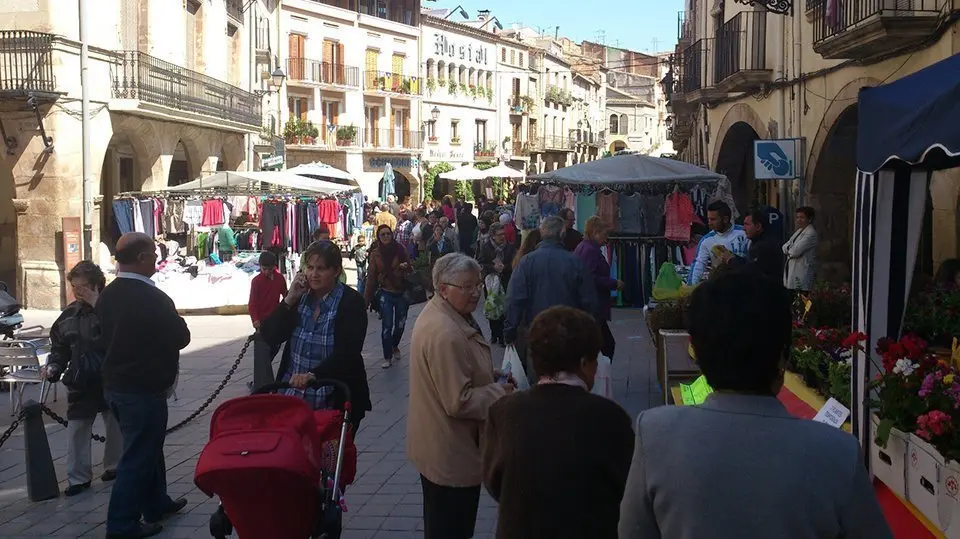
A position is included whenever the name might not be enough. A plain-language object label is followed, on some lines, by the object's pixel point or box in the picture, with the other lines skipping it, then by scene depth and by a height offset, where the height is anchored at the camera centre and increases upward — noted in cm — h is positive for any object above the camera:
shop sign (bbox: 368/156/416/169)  4962 +200
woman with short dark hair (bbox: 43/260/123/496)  695 -107
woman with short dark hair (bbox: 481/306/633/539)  321 -78
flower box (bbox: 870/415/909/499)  423 -108
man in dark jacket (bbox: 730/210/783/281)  806 -42
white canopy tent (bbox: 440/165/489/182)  3625 +103
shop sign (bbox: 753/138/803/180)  1434 +63
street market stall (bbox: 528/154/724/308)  1557 +0
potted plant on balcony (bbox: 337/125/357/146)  4691 +309
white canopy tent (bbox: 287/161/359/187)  2556 +81
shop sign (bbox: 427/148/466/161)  5419 +255
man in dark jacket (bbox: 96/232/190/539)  586 -88
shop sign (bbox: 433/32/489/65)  5438 +825
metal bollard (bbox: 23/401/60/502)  699 -170
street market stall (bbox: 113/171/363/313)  1752 -43
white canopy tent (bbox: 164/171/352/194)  2117 +46
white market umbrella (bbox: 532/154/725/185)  1537 +47
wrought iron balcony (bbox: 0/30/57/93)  1856 +254
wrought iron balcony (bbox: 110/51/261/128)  2093 +262
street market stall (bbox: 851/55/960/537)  392 -41
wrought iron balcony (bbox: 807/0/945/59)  1040 +180
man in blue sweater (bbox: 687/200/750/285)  974 -35
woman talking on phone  534 -64
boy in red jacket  1049 -85
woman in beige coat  428 -84
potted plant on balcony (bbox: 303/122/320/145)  4484 +302
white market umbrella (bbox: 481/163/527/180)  3577 +107
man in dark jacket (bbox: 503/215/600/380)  763 -59
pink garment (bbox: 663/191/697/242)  1616 -16
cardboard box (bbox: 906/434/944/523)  385 -103
